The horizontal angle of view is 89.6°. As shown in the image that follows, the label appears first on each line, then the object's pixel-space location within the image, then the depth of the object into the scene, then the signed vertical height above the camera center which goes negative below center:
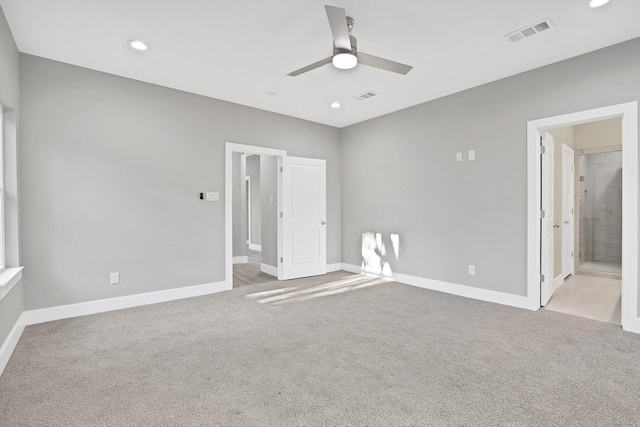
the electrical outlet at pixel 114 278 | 3.76 -0.79
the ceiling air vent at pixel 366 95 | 4.36 +1.58
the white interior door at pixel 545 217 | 3.74 -0.11
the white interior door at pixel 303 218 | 5.41 -0.15
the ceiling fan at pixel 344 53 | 2.21 +1.26
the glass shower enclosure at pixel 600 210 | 6.25 -0.05
